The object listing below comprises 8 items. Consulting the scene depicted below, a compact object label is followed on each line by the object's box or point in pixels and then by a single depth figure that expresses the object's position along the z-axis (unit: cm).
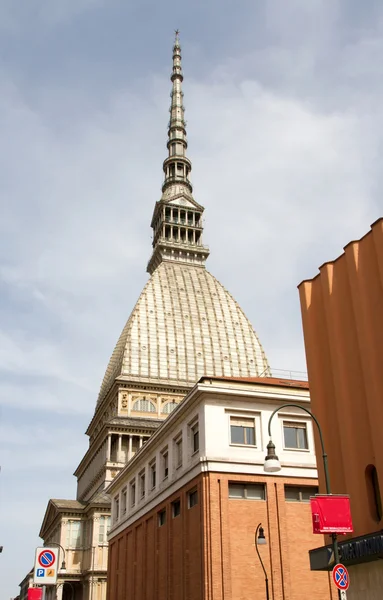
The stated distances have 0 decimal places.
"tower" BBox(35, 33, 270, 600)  9056
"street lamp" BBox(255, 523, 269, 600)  3388
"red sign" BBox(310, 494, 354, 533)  2056
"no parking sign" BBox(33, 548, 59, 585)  2095
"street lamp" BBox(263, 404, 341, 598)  2106
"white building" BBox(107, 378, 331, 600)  3700
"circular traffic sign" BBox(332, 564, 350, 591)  1928
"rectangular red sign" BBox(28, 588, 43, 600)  2811
